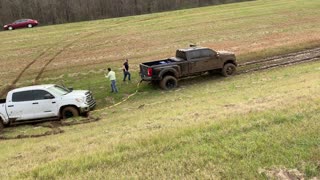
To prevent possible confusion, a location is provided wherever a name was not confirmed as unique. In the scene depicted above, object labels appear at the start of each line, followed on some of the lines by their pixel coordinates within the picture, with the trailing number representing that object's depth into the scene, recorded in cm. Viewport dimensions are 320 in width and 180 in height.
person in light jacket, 2238
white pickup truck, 1822
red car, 6044
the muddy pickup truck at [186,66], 2212
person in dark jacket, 2430
